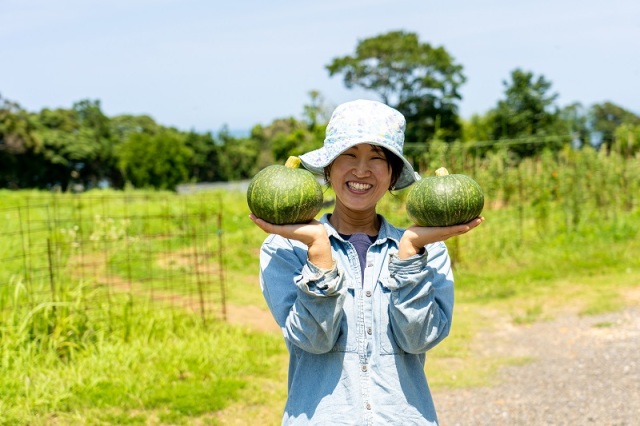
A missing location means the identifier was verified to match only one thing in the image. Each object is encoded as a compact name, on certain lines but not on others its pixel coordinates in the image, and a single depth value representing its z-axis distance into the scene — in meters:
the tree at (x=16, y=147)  31.33
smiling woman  2.02
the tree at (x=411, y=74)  37.31
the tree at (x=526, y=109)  30.28
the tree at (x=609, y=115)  39.97
